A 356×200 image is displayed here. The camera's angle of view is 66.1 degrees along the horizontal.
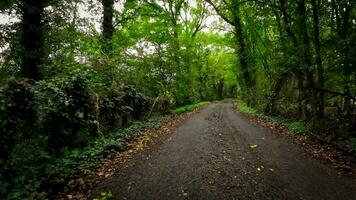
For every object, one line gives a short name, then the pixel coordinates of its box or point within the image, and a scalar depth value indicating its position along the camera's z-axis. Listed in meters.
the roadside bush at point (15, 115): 5.16
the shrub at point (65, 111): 6.60
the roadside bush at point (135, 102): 12.08
